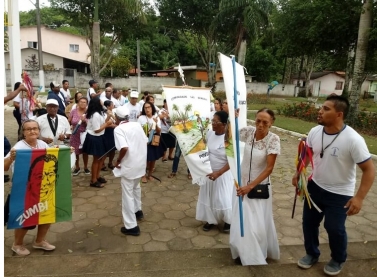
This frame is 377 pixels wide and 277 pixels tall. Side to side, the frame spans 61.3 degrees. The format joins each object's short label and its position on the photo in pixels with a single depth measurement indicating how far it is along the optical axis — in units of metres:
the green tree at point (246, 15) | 20.16
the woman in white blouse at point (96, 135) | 5.54
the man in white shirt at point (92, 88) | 8.72
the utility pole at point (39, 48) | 17.34
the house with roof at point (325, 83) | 40.94
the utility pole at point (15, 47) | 12.73
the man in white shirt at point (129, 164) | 3.87
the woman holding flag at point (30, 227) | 3.27
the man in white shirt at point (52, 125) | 5.05
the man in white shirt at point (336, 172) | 2.65
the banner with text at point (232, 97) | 2.83
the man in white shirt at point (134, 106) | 7.03
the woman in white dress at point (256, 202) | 3.07
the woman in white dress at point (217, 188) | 3.92
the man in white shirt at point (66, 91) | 9.05
